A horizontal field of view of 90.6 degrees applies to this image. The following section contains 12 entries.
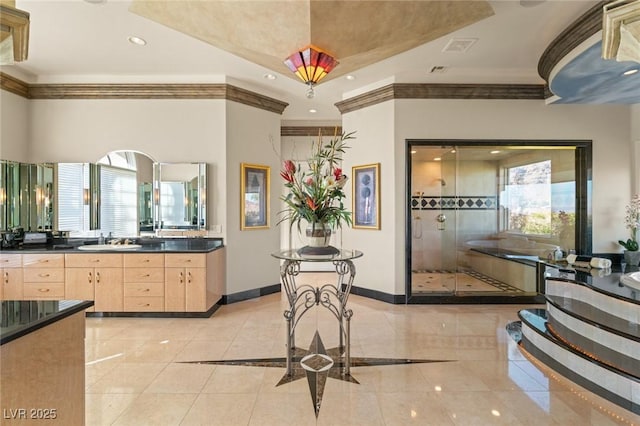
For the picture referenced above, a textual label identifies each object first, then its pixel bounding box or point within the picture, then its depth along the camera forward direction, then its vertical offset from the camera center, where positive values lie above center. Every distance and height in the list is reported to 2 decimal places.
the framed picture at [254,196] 4.98 +0.27
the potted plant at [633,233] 4.48 -0.32
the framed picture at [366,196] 5.02 +0.26
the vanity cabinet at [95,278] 4.05 -0.83
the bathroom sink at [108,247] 4.25 -0.46
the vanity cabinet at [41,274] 4.03 -0.77
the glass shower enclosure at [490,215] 4.86 -0.06
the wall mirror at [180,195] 4.67 +0.26
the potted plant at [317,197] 2.76 +0.14
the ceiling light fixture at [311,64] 3.37 +1.65
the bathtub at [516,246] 5.29 -0.60
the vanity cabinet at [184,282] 4.11 -0.90
